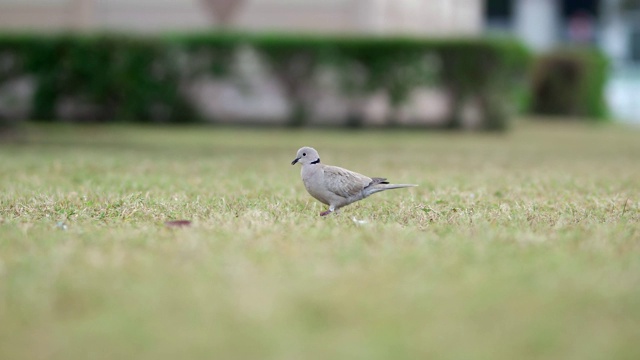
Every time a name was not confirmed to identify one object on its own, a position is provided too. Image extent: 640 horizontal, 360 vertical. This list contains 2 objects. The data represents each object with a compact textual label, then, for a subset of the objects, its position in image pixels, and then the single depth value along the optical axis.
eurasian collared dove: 12.48
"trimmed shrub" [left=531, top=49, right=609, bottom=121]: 58.87
